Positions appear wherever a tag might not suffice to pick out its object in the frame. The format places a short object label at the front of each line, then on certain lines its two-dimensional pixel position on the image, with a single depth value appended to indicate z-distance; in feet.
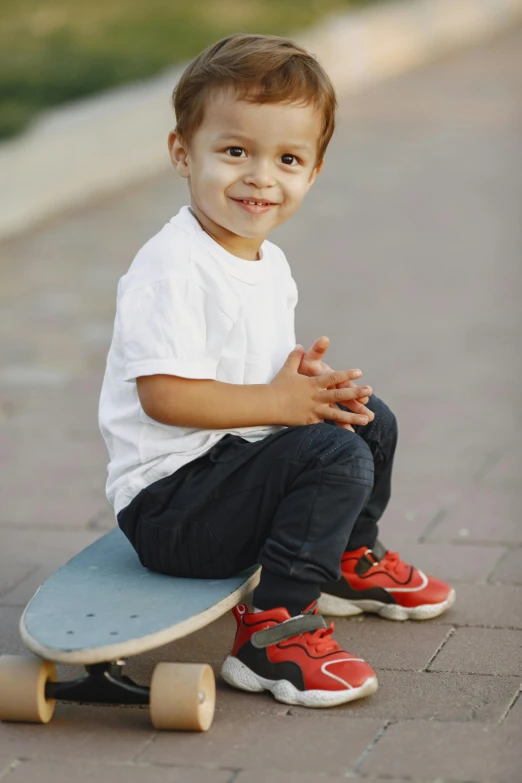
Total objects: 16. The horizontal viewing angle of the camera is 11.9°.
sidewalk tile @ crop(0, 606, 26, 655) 17.64
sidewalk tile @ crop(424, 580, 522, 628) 18.45
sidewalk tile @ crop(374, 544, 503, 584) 20.15
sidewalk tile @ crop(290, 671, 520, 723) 15.53
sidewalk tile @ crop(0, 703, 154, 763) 14.70
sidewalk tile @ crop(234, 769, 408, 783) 13.86
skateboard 14.78
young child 16.13
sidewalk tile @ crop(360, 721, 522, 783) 13.94
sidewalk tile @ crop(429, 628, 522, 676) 16.90
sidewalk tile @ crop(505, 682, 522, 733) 15.18
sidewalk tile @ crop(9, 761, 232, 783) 14.02
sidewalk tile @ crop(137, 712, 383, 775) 14.29
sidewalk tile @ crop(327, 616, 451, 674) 17.27
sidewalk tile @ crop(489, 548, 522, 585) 19.86
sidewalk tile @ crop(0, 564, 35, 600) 19.93
